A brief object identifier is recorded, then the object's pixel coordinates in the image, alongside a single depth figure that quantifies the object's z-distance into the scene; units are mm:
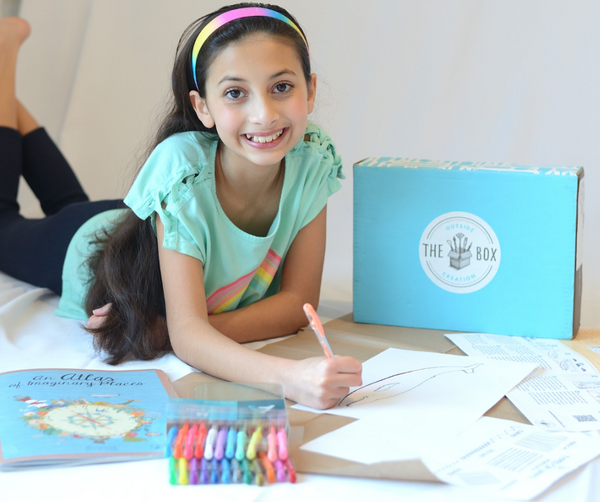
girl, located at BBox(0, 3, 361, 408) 1108
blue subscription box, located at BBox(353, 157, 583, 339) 1262
